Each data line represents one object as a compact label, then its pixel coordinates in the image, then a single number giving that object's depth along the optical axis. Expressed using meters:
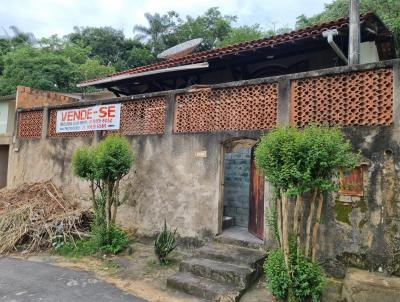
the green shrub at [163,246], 6.42
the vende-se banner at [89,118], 8.73
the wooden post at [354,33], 6.16
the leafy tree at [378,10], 12.69
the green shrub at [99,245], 7.03
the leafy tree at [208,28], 29.73
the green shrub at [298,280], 4.49
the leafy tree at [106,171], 6.89
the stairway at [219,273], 5.03
